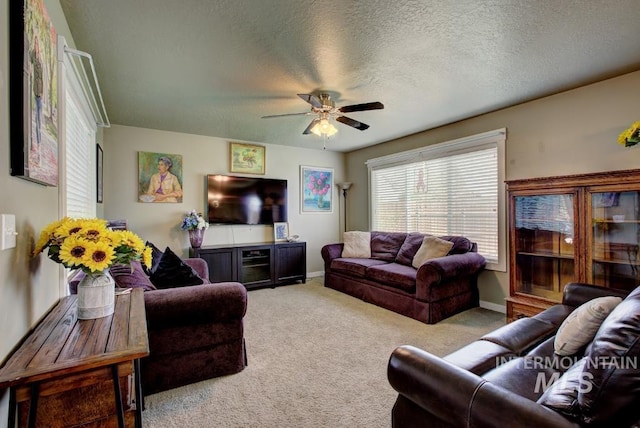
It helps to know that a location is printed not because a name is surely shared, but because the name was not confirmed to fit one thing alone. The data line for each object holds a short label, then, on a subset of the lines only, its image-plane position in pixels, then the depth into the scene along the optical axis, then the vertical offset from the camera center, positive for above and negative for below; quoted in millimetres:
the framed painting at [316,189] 5734 +519
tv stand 4465 -730
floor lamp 5900 +555
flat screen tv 4797 +286
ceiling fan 2775 +1025
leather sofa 865 -623
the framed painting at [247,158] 5031 +1002
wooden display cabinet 2568 -202
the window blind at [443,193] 3848 +334
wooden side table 903 -496
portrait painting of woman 4309 +593
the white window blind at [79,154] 2277 +574
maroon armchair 2027 -816
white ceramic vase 1341 -352
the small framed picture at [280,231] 5289 -259
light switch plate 942 -41
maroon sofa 3332 -773
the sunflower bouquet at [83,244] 1220 -108
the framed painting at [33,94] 1045 +500
